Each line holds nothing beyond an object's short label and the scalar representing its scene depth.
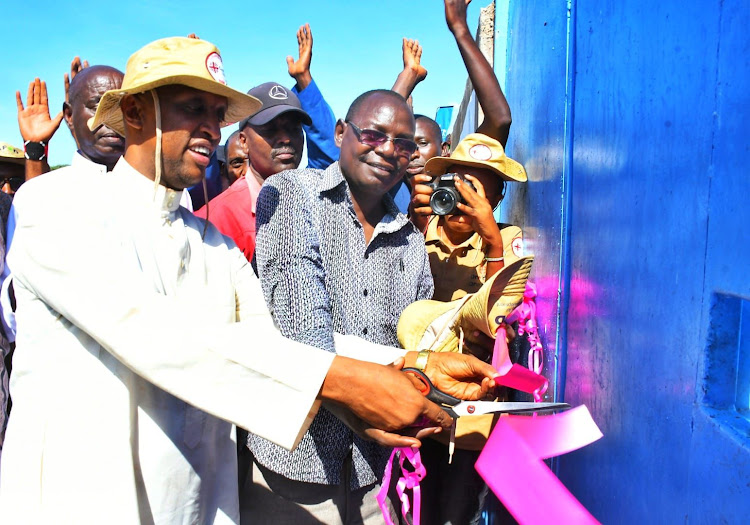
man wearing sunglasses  1.91
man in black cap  2.72
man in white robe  1.30
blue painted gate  1.00
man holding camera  2.48
